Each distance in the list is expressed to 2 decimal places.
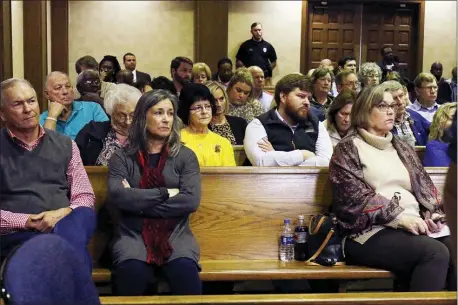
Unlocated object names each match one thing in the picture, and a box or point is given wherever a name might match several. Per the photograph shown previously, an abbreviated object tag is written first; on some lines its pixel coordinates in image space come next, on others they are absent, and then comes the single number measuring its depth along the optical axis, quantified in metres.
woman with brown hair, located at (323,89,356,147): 4.34
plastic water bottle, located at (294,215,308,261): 3.47
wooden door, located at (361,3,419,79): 11.01
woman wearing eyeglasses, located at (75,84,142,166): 3.75
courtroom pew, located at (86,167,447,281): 3.47
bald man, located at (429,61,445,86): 9.83
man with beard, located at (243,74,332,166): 3.97
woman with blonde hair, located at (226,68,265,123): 5.46
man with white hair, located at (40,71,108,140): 4.40
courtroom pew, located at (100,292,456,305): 2.29
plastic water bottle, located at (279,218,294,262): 3.48
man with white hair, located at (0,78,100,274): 3.01
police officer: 9.92
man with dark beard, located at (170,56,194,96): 6.79
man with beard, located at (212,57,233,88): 7.47
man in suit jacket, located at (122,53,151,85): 8.84
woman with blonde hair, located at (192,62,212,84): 6.56
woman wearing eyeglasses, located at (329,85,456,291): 3.23
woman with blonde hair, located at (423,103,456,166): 4.03
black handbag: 3.35
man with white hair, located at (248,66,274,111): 6.36
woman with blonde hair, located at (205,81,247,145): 4.56
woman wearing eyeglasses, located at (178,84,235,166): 3.93
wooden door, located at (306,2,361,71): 10.78
